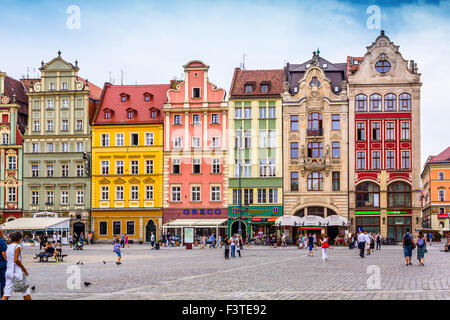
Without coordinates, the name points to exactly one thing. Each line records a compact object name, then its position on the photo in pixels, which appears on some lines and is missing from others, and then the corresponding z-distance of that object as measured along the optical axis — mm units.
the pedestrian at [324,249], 36238
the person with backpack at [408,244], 30844
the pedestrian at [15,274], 14359
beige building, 70562
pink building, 73188
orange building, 106062
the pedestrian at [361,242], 39938
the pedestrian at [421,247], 30703
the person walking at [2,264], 15188
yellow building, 74250
